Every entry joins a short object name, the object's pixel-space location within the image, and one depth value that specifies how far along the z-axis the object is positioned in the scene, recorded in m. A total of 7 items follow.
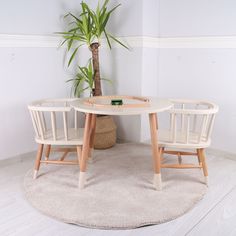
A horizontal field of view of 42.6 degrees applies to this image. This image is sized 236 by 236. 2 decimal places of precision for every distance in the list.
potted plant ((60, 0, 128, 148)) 3.03
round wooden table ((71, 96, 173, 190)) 2.19
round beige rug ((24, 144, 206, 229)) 1.96
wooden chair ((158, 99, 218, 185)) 2.22
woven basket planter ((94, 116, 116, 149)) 3.18
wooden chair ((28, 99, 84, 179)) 2.31
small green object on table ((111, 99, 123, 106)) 2.36
